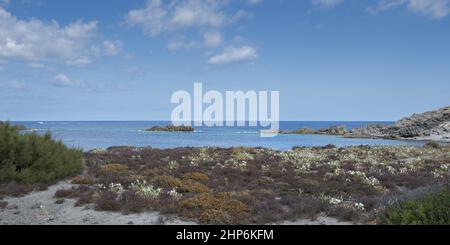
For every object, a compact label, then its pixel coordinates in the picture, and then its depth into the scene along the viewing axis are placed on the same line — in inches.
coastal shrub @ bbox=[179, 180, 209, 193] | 638.5
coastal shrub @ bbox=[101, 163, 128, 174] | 825.0
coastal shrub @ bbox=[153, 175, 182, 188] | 684.1
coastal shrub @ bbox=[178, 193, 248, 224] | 473.1
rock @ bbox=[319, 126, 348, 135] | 4072.3
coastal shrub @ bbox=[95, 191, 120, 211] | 520.1
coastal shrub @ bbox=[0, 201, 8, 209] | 535.7
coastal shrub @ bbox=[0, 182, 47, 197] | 606.1
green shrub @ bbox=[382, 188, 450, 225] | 354.0
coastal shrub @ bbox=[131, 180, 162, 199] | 584.9
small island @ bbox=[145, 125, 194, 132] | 4266.7
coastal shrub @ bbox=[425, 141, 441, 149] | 1544.0
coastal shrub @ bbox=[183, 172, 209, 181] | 761.6
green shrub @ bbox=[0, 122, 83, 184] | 684.7
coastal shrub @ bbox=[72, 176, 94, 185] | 701.3
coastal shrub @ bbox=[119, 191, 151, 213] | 516.7
